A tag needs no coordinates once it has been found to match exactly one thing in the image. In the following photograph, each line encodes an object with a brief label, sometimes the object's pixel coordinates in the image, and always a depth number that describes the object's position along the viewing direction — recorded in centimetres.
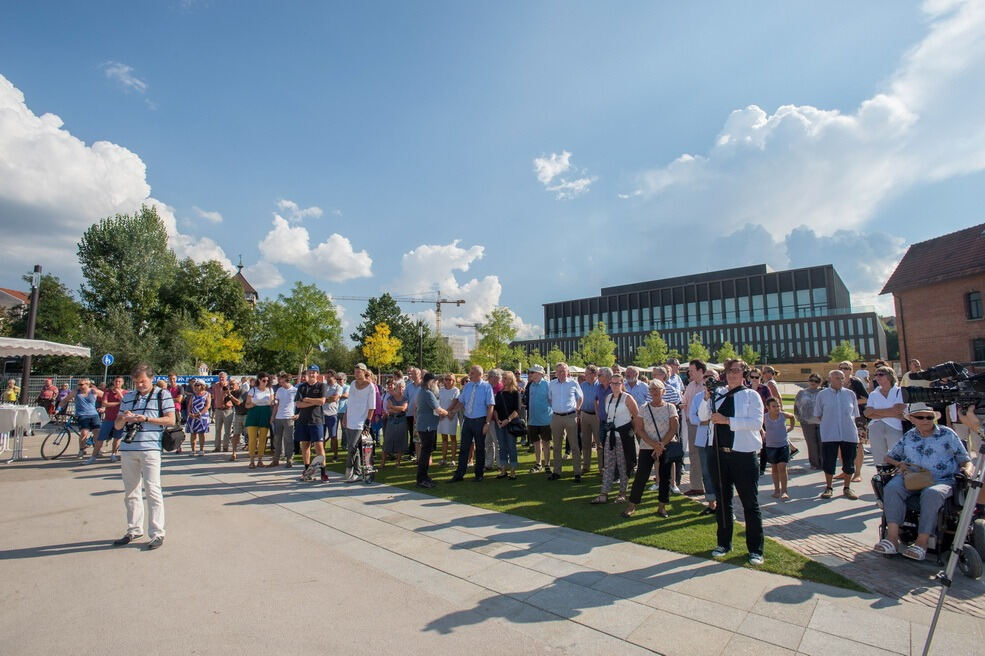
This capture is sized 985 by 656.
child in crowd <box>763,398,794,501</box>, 768
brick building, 3362
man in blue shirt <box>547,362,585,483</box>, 867
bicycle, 1158
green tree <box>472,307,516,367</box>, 4731
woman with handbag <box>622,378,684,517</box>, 646
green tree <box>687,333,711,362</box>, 6129
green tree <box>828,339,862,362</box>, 6105
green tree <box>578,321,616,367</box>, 5694
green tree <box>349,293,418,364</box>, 6206
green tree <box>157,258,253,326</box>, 4769
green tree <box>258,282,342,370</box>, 4131
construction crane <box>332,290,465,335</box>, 11912
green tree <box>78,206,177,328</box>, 4456
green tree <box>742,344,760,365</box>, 6619
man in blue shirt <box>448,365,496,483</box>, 878
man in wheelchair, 486
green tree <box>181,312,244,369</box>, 3953
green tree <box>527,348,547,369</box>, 7397
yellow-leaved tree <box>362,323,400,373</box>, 5084
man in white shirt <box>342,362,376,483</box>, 879
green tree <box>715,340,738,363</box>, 6050
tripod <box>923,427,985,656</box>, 322
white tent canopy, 1399
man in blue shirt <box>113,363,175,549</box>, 546
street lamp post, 1770
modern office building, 7131
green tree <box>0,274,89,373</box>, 4456
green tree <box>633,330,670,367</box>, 6050
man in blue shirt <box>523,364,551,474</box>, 923
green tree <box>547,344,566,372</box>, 7312
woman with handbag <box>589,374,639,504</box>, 716
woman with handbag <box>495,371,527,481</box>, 914
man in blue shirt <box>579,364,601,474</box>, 912
